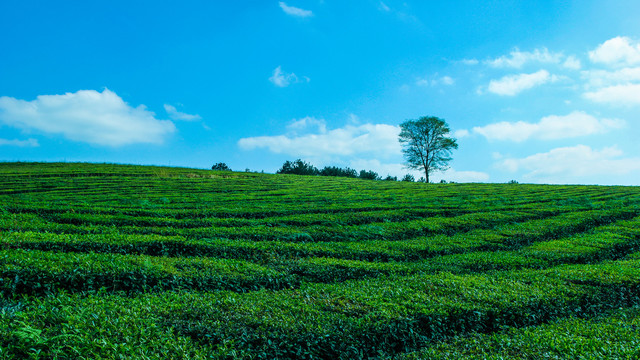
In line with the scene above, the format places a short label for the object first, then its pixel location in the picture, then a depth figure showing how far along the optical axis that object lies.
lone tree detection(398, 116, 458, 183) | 72.88
